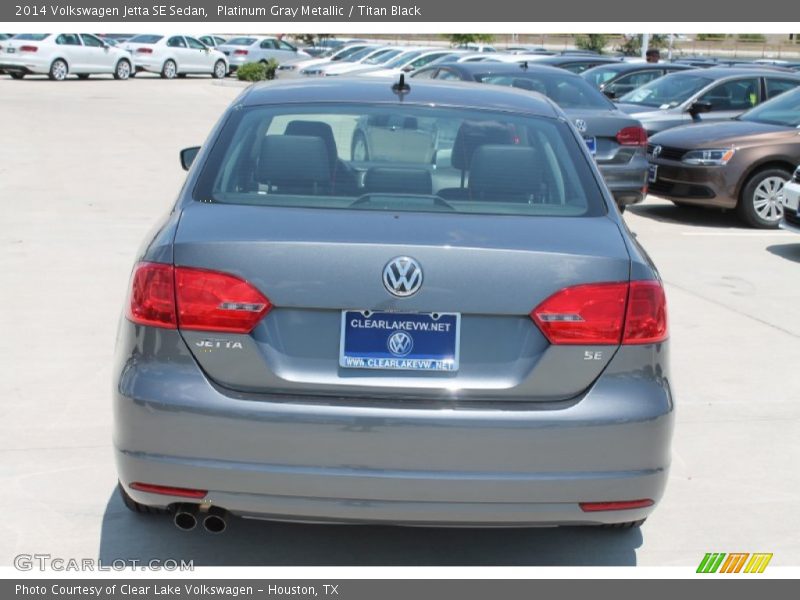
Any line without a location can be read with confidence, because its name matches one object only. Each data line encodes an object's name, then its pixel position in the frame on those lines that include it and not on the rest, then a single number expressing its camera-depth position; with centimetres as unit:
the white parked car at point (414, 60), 2745
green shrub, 3675
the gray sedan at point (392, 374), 363
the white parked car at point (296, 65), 3105
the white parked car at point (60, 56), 3462
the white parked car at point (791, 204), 1076
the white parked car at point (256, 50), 4397
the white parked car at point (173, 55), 4028
